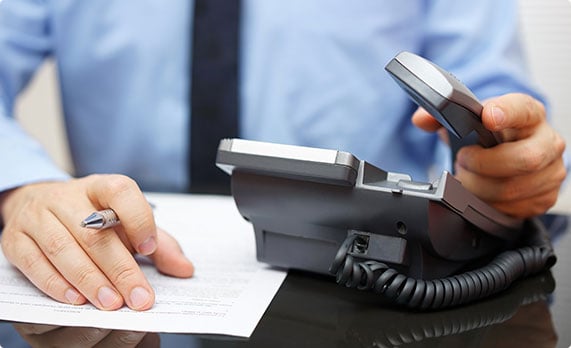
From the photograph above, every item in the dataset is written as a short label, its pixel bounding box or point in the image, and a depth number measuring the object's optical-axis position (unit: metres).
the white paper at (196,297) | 0.47
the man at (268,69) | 0.97
